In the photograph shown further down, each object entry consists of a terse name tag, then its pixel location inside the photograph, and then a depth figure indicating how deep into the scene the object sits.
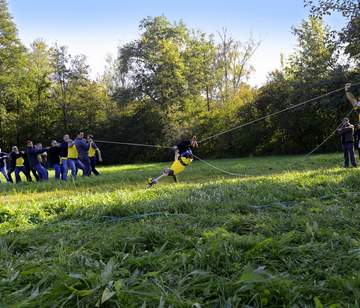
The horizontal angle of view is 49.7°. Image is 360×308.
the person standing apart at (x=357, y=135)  14.37
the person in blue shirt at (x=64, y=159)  15.11
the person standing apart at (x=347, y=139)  13.20
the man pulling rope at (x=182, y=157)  12.34
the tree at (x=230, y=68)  48.02
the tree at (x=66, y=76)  43.41
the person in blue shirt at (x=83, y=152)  15.79
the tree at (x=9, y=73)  41.28
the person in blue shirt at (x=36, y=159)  15.16
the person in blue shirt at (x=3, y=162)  17.59
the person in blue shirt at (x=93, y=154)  16.70
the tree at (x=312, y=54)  31.70
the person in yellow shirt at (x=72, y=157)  15.02
